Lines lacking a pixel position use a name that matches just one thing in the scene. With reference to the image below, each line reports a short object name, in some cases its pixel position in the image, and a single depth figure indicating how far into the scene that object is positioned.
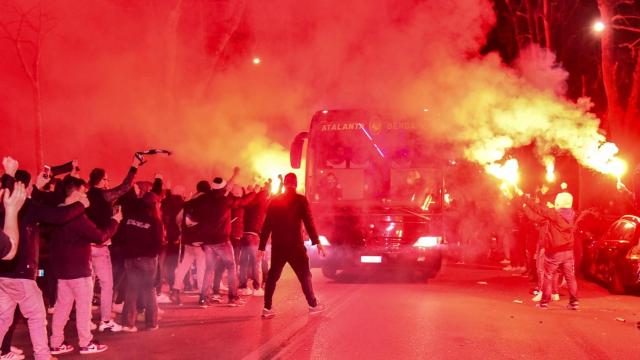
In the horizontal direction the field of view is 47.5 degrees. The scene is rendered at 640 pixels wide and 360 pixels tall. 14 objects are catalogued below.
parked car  12.00
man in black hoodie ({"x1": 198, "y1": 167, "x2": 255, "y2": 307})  10.02
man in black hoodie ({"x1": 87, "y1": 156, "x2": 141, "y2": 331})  7.85
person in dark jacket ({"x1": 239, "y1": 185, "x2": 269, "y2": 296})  11.45
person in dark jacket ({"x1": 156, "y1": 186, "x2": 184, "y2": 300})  10.84
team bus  12.98
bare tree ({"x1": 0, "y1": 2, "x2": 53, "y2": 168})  22.81
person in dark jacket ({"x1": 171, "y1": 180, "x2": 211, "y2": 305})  10.16
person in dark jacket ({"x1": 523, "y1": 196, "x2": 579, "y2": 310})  10.40
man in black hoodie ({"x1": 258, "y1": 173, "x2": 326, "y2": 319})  9.31
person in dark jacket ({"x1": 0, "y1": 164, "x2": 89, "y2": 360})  6.18
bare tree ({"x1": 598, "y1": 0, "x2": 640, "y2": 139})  18.16
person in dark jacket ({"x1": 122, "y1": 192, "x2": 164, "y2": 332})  8.27
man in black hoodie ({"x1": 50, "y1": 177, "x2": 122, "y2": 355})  6.89
